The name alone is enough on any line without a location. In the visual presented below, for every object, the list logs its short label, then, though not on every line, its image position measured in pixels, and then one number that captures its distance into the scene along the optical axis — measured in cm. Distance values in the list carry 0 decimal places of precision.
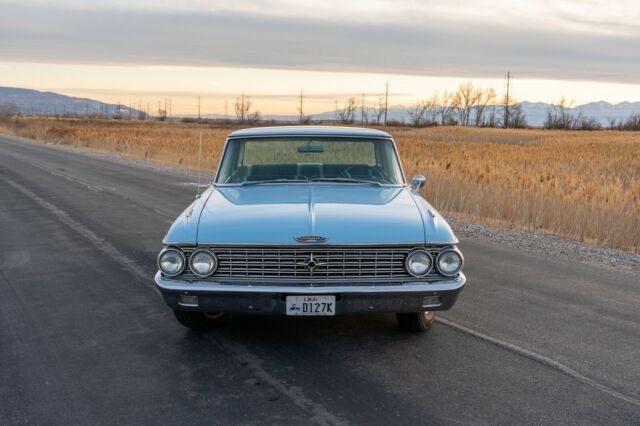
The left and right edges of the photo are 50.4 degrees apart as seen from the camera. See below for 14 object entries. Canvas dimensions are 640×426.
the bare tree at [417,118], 11806
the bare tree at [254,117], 13348
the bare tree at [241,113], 13719
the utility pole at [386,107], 12338
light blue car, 452
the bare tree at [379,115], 13425
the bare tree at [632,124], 9757
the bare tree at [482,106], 13141
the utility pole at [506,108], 10888
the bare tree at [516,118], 11382
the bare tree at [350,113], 13650
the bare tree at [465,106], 13525
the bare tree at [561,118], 10987
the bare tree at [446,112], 13688
